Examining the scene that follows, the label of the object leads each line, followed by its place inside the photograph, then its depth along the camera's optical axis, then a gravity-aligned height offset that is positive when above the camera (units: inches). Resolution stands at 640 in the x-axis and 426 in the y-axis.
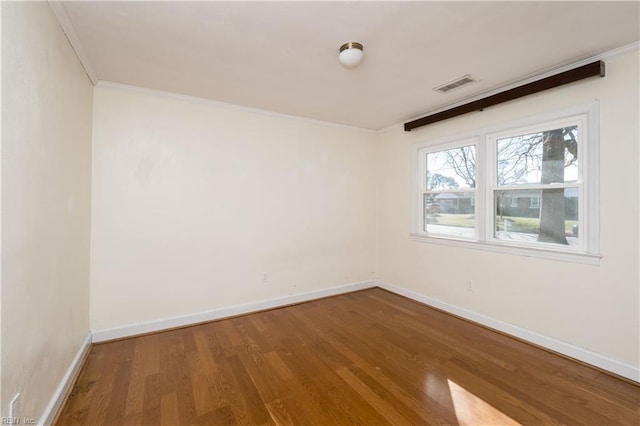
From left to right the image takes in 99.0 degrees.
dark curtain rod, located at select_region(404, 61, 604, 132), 90.6 +48.5
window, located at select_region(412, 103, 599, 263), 96.6 +11.0
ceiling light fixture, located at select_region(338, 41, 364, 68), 83.7 +49.6
